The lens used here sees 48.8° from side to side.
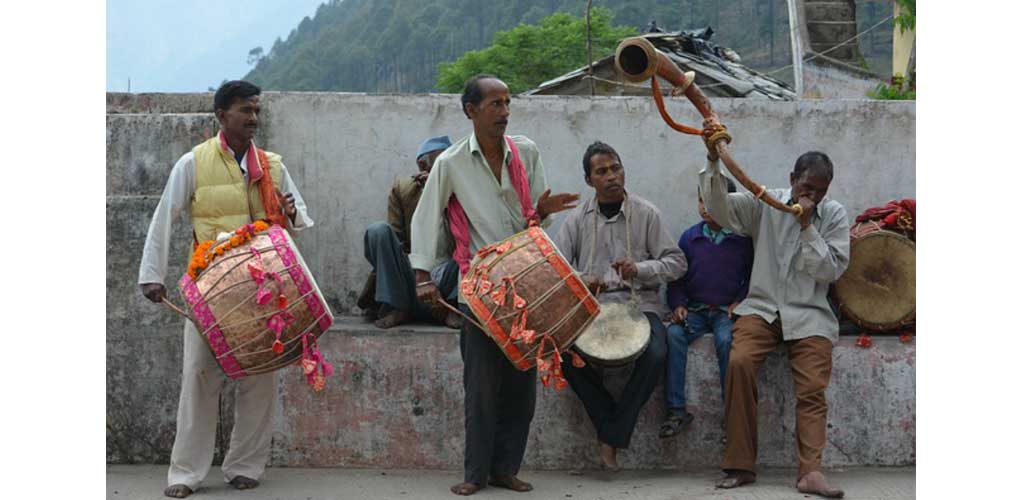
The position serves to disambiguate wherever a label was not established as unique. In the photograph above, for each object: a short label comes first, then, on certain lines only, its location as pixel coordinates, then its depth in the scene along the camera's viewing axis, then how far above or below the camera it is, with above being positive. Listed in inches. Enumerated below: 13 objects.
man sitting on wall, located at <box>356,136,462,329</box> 235.9 -9.1
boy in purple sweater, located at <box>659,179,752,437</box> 231.5 -8.9
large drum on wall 237.3 -8.8
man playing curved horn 213.5 -12.0
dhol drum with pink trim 184.2 -10.7
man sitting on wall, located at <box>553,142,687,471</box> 222.8 -2.7
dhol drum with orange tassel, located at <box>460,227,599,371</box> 187.5 -9.9
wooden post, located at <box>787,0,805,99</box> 647.8 +119.2
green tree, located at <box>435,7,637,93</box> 1270.9 +212.1
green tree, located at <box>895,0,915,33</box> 600.4 +121.1
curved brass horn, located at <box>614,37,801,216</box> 195.6 +29.0
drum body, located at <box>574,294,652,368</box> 213.6 -18.1
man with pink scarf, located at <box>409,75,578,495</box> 205.5 +2.8
